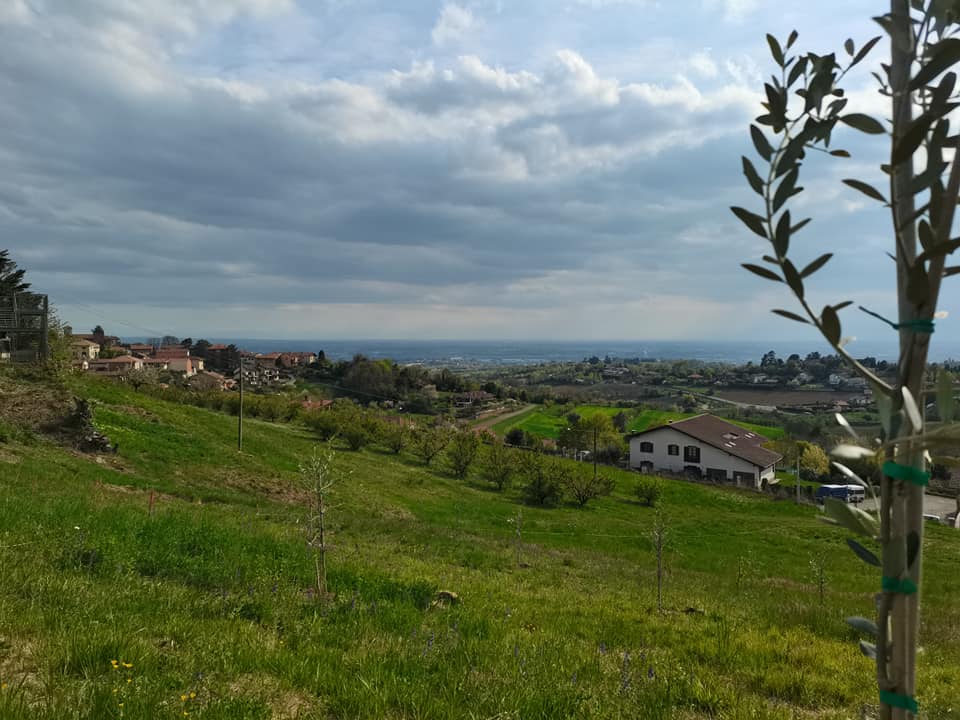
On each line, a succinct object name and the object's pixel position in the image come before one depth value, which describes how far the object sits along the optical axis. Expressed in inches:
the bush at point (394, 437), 1811.0
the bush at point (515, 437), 2605.1
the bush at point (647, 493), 1550.6
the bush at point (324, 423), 1733.3
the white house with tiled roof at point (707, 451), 2292.1
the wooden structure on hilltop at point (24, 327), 925.2
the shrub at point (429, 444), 1760.6
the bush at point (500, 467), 1561.3
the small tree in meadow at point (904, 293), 46.6
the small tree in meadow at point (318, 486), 239.6
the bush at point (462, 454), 1624.0
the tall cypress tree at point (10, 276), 1862.0
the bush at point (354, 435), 1676.9
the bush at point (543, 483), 1446.9
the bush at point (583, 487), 1453.0
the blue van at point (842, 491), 1579.5
